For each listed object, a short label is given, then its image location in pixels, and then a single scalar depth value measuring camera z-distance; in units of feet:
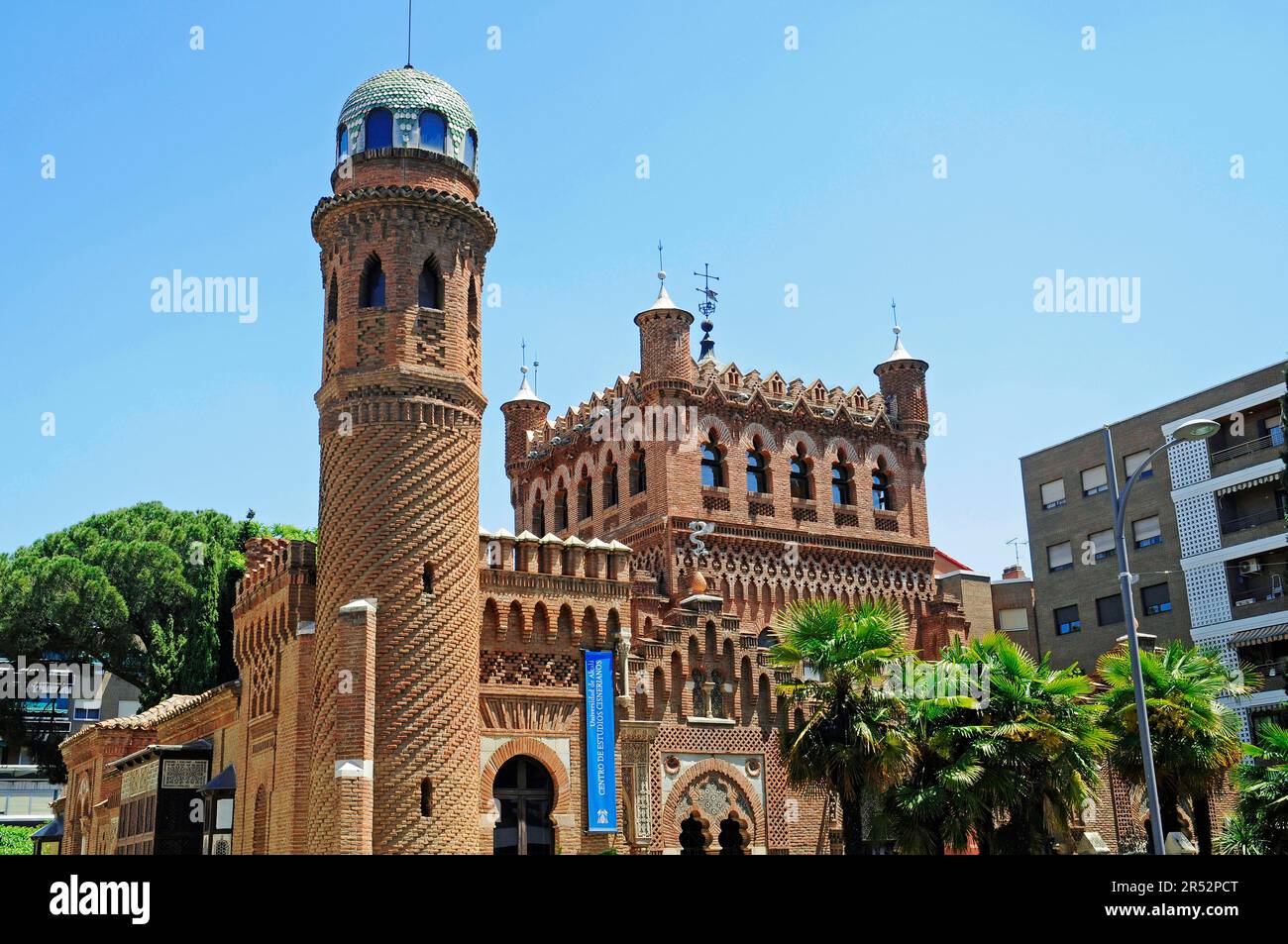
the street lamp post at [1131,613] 66.08
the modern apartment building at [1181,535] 155.94
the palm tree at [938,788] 81.51
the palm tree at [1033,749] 82.94
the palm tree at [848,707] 82.89
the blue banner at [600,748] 94.89
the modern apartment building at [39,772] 232.43
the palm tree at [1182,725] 93.15
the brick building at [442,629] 83.97
